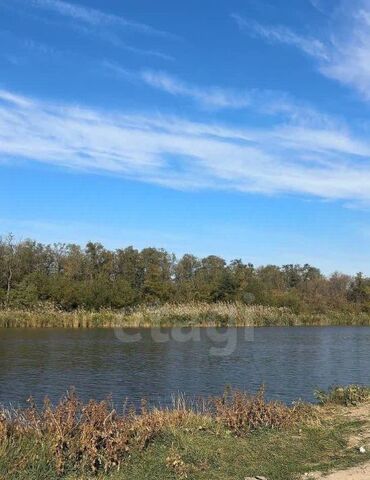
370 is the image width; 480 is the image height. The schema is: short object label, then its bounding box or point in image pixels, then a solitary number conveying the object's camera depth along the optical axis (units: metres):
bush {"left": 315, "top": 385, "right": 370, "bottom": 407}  14.14
